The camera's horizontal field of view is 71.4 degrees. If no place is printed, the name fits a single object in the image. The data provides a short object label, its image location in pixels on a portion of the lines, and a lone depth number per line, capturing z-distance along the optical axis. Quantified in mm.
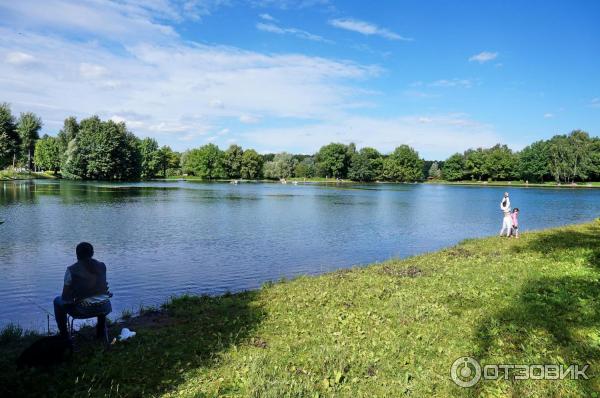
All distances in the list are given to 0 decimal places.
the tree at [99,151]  120312
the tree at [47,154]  142750
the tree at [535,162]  167325
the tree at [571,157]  156250
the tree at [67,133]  126256
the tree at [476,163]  190625
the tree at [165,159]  175375
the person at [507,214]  27422
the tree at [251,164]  179250
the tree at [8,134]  98125
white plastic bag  9797
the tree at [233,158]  178375
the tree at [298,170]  196950
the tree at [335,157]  195125
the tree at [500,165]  183250
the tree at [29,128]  120550
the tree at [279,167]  186875
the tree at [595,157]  154375
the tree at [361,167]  192125
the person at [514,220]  27672
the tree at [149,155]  164500
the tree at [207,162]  182250
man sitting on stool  9312
